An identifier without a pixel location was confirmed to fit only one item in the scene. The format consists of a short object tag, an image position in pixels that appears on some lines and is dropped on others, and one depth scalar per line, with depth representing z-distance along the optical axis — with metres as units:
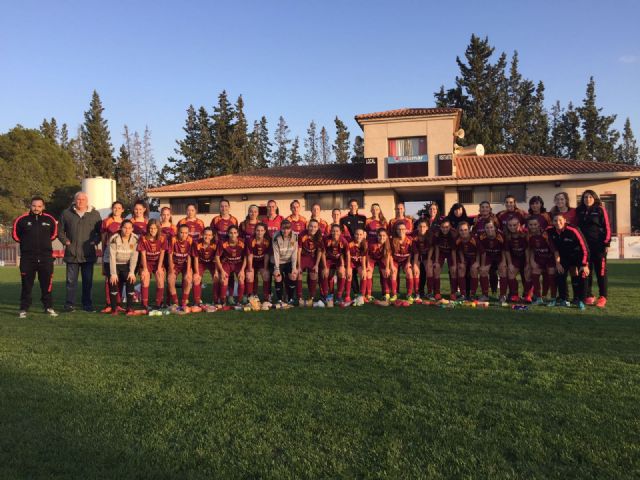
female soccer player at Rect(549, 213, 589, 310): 7.42
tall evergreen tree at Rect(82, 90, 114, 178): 51.16
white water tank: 26.39
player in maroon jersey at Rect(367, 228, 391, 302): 8.26
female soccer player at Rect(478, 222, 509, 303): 7.94
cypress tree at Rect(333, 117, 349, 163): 63.53
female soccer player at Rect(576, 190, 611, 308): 7.66
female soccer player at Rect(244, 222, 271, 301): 8.06
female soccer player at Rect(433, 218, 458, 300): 8.31
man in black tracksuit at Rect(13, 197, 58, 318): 7.45
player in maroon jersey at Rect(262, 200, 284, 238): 8.52
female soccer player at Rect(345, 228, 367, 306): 8.20
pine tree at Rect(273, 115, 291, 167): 67.00
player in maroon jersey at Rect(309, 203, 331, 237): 8.43
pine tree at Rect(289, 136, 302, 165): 67.00
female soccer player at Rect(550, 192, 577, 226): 8.02
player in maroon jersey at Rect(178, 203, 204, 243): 8.48
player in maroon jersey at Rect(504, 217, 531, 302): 7.90
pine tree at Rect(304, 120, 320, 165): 70.50
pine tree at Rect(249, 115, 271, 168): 57.57
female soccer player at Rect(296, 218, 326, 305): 8.21
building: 23.25
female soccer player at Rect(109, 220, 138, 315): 7.50
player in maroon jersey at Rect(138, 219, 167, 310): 7.68
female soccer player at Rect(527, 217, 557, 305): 7.80
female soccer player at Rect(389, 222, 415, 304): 8.34
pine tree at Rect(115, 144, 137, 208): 52.41
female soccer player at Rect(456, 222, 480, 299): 8.12
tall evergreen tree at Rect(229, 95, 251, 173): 44.94
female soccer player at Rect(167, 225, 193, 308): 7.78
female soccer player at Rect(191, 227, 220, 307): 7.88
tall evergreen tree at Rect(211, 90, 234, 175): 45.00
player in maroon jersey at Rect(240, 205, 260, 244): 8.31
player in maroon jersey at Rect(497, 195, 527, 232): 8.24
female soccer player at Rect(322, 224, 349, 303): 8.14
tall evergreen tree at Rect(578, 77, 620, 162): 49.09
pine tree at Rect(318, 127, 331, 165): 71.75
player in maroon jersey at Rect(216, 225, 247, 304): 7.95
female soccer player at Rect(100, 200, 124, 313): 7.92
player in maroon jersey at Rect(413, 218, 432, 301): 8.44
